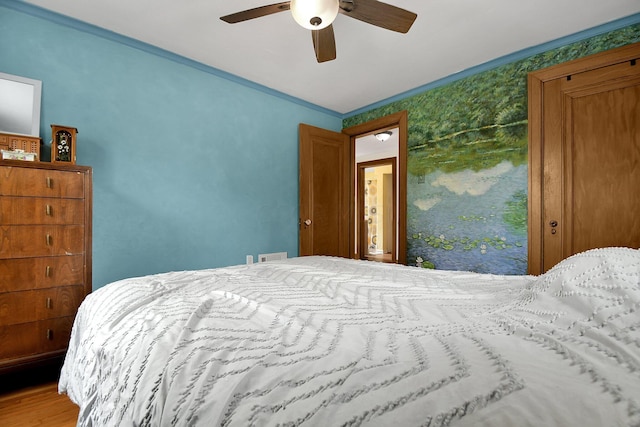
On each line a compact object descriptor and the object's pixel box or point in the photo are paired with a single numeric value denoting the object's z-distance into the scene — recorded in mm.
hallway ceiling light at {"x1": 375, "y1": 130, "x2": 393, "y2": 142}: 5177
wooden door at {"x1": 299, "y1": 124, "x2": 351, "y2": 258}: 3654
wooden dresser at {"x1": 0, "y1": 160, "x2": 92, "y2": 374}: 1689
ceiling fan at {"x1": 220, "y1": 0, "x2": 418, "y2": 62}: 1543
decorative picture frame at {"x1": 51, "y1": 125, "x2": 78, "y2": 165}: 1961
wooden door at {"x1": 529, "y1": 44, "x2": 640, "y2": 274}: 2115
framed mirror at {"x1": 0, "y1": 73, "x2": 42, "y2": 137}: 1951
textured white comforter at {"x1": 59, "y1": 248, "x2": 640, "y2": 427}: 439
